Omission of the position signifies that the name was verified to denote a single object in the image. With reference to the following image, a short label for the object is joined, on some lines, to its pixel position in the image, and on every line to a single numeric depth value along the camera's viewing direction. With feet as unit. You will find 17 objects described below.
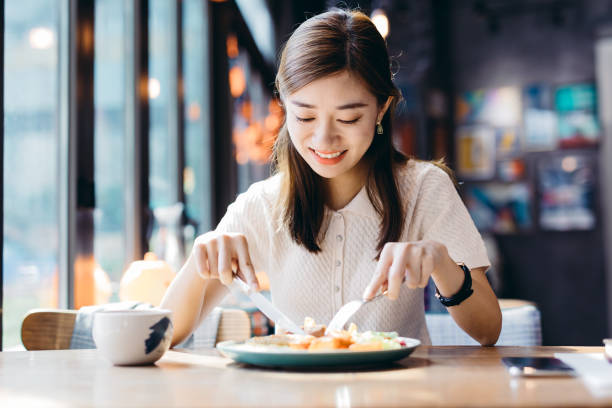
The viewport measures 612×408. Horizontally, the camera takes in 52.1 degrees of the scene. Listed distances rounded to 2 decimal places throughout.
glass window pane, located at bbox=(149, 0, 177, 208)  9.52
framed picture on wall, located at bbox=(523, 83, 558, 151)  19.12
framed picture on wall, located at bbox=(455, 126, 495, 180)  19.66
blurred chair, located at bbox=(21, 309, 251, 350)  4.59
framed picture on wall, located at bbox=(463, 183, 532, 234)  19.24
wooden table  2.18
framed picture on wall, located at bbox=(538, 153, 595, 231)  18.67
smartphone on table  2.50
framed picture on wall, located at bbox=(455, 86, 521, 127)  19.63
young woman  4.18
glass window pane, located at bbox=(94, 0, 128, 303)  7.45
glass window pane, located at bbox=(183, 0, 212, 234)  11.49
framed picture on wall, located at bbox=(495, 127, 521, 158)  19.45
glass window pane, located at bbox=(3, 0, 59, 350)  5.57
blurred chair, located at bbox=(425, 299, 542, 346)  5.16
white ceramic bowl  3.08
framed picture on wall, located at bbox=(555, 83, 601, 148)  18.63
